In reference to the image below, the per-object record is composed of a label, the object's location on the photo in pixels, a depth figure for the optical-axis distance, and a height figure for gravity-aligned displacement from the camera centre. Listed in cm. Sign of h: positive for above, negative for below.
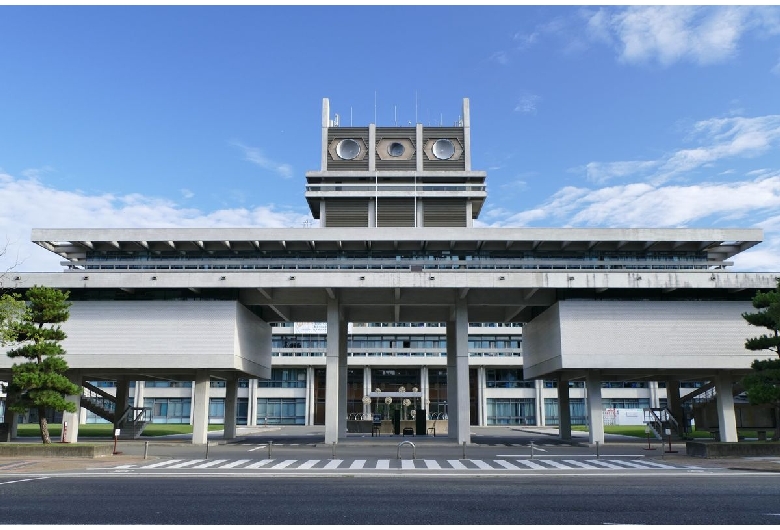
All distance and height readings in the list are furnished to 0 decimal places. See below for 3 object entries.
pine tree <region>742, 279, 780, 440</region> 3105 +155
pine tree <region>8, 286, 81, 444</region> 3134 +144
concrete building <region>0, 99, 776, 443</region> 4062 +678
